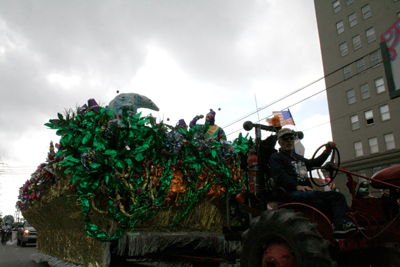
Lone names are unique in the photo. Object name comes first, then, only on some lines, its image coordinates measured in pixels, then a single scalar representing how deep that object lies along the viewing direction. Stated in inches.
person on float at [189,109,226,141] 215.6
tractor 100.3
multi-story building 994.1
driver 113.5
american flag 417.1
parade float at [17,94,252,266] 178.7
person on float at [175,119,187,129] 205.2
